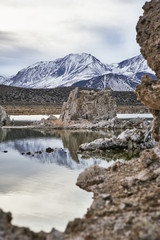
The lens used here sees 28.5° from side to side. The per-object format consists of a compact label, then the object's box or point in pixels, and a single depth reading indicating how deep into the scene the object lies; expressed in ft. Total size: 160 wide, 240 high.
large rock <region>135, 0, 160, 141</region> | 38.70
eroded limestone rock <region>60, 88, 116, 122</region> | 165.27
